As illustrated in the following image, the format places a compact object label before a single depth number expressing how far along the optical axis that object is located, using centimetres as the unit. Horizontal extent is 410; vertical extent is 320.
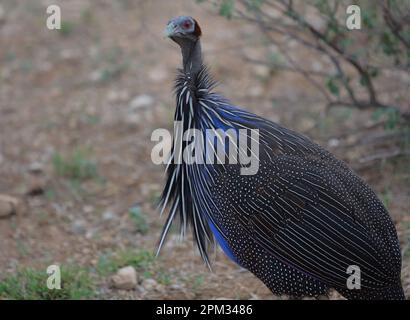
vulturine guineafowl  618
